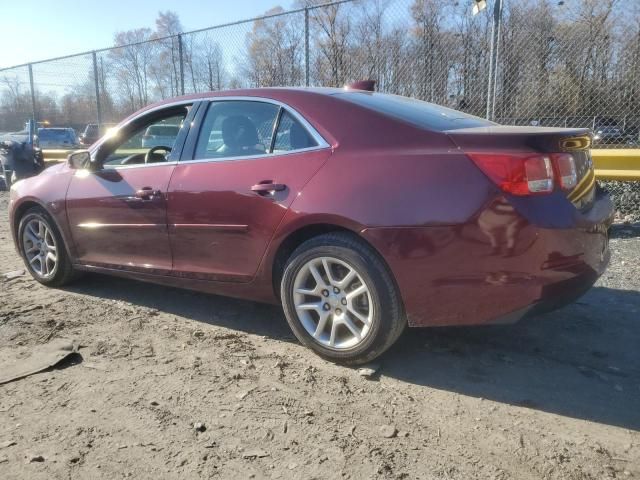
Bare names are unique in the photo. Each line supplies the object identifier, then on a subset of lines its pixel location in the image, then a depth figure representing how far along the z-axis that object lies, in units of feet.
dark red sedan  8.68
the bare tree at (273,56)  26.91
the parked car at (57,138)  55.20
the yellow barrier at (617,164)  19.45
